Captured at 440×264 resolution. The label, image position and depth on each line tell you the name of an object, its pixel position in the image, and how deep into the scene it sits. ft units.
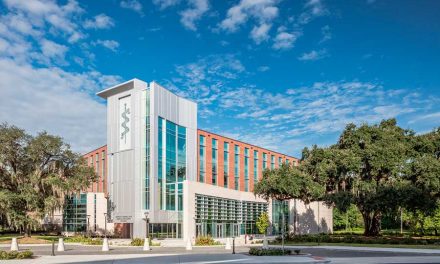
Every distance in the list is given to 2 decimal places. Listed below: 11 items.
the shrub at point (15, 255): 80.18
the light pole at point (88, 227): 216.35
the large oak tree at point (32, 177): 160.35
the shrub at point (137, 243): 138.41
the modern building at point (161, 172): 184.55
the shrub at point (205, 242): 140.05
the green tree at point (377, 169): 137.69
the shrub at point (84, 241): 146.20
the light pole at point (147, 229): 171.48
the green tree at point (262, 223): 218.79
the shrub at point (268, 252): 89.10
